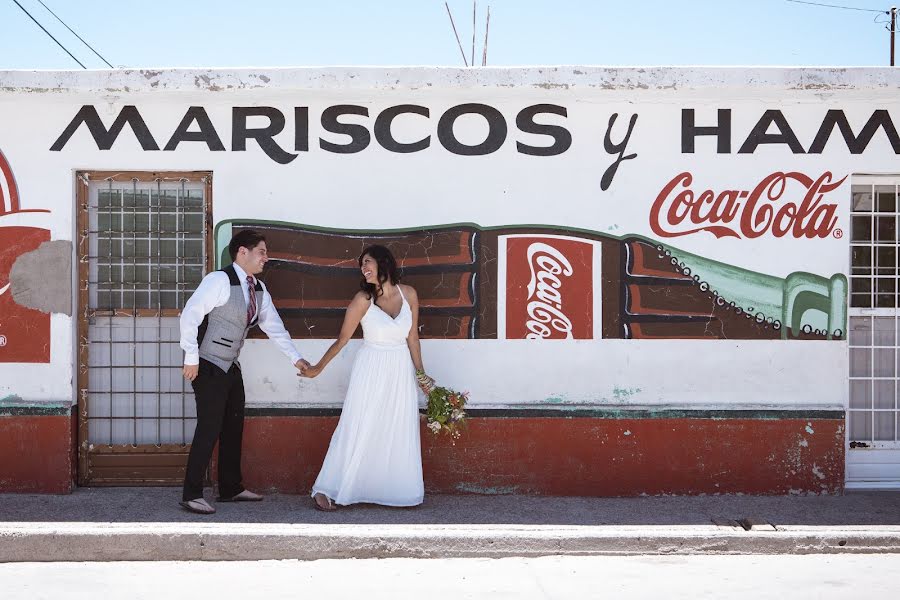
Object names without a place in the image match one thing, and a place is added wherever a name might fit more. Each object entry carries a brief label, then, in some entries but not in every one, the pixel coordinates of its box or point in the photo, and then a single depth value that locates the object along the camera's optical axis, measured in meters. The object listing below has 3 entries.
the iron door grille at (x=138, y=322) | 7.21
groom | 6.34
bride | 6.59
